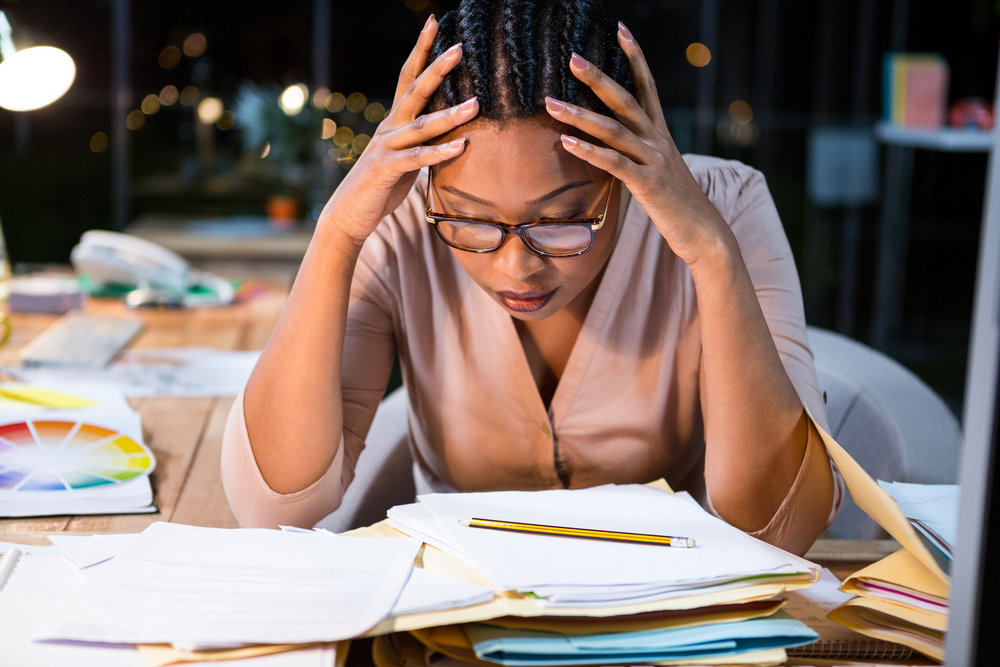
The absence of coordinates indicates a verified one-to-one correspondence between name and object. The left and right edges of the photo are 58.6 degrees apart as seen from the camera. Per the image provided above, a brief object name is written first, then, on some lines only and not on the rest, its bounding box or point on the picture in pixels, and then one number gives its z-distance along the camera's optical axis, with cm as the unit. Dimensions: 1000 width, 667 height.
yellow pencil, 75
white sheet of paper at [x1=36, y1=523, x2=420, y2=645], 64
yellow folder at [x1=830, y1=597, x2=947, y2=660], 69
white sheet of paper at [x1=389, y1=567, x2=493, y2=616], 66
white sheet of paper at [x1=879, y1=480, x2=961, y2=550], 78
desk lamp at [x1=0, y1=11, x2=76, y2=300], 179
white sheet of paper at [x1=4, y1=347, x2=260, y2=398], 149
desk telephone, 220
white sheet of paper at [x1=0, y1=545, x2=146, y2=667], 62
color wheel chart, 105
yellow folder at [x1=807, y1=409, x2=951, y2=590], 70
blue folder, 64
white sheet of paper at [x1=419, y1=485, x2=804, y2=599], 68
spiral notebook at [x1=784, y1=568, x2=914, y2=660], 73
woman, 90
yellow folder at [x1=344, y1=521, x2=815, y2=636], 65
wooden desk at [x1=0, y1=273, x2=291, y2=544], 97
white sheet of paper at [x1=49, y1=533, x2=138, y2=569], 77
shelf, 338
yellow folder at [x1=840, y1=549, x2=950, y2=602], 72
